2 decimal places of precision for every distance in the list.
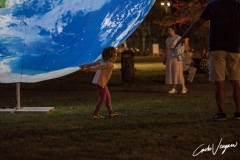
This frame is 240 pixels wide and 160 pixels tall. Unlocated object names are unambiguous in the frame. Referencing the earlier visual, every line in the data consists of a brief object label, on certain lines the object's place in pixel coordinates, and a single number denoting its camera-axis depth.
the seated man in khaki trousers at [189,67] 16.55
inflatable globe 7.88
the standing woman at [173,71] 13.24
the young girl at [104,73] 8.72
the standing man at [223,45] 8.09
